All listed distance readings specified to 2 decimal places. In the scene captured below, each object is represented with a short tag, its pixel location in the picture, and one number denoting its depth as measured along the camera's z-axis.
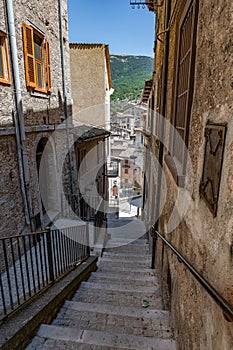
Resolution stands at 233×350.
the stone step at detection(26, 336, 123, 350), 2.72
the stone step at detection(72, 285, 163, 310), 4.11
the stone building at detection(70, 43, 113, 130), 14.13
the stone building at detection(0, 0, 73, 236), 5.22
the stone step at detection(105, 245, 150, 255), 8.43
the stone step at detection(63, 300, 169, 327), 3.53
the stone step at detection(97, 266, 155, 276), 5.64
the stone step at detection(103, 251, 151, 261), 7.23
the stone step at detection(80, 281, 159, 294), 4.53
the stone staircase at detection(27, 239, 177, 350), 2.84
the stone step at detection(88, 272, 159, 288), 4.98
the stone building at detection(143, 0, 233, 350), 1.56
